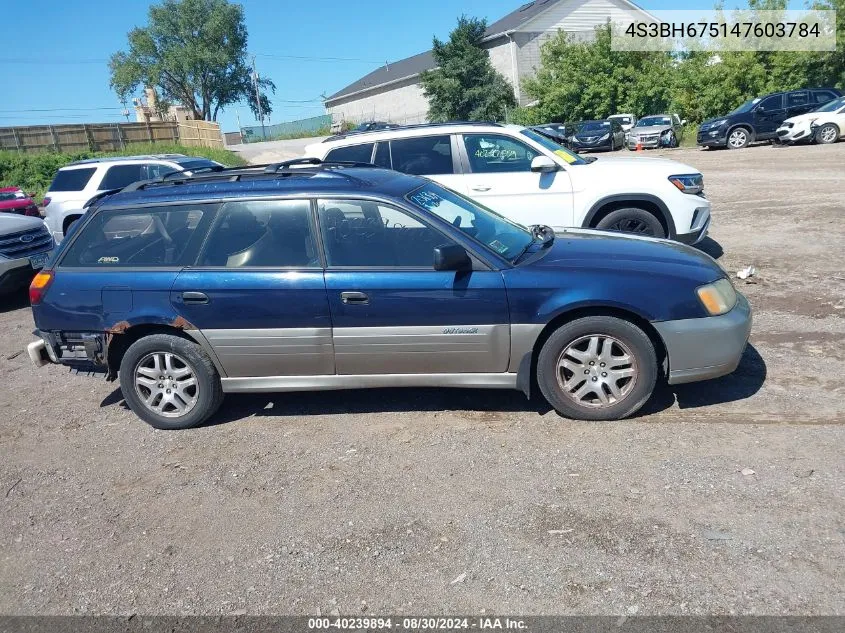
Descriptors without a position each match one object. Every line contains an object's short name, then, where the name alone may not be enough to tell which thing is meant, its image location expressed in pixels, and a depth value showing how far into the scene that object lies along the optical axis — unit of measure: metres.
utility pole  70.50
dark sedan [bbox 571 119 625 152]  31.89
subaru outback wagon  4.55
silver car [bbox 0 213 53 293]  9.03
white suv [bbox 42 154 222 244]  11.84
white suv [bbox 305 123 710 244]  7.82
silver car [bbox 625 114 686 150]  30.67
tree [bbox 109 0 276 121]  71.94
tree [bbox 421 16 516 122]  42.66
